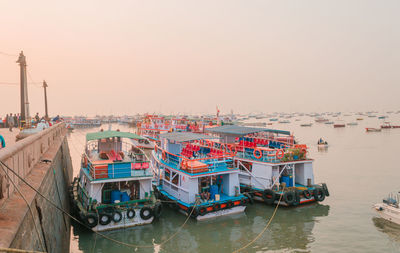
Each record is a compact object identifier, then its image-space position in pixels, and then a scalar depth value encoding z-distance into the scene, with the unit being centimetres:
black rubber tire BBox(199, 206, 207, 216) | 1547
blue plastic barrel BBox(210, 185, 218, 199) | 1691
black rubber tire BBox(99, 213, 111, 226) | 1387
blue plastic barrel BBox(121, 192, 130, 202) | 1519
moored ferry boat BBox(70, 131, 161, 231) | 1404
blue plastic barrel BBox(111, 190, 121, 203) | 1502
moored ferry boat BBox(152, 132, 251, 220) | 1602
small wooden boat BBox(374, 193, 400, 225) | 1536
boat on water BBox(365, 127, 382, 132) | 8556
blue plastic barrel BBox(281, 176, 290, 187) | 1912
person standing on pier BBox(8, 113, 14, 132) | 2947
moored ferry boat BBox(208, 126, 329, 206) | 1831
